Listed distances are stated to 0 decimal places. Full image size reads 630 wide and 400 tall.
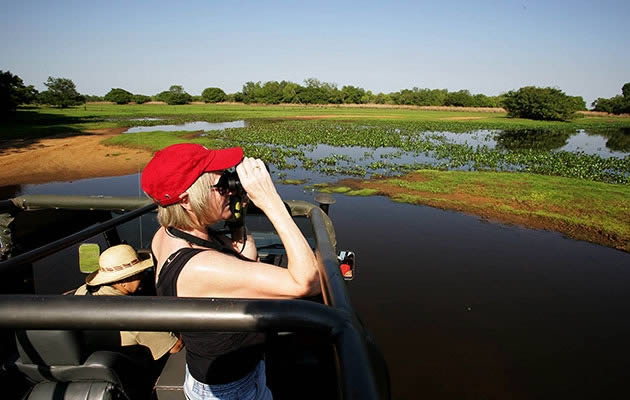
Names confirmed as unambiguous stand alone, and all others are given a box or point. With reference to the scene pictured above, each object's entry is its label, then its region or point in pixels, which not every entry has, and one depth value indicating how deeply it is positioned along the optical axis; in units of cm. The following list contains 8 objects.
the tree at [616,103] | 9237
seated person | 262
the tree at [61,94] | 7481
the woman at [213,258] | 130
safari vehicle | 75
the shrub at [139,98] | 10652
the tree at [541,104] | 7131
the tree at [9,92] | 3600
